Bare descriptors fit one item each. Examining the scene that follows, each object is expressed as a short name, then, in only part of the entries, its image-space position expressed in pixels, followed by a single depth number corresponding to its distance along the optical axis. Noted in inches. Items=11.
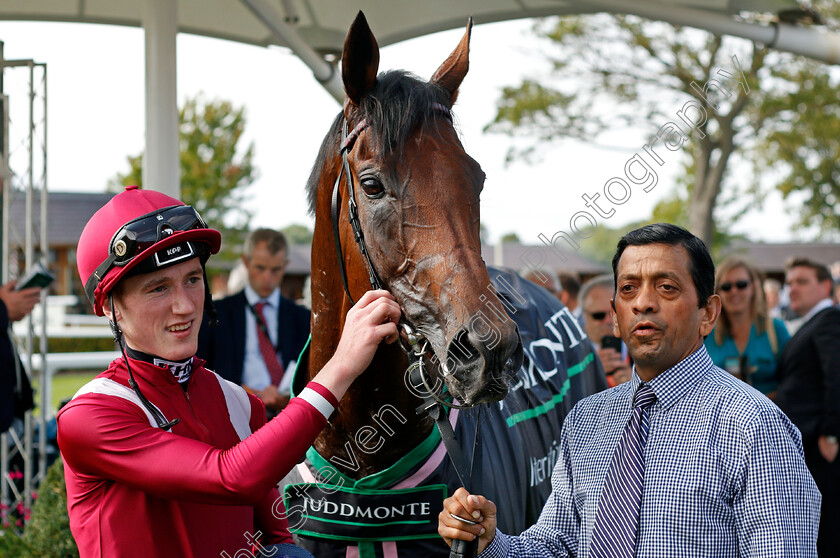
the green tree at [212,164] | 888.3
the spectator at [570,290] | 291.3
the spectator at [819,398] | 169.0
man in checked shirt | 59.9
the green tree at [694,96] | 600.7
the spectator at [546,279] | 204.4
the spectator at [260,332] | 173.3
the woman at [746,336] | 183.0
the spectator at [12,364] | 158.2
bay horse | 66.6
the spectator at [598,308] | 213.6
